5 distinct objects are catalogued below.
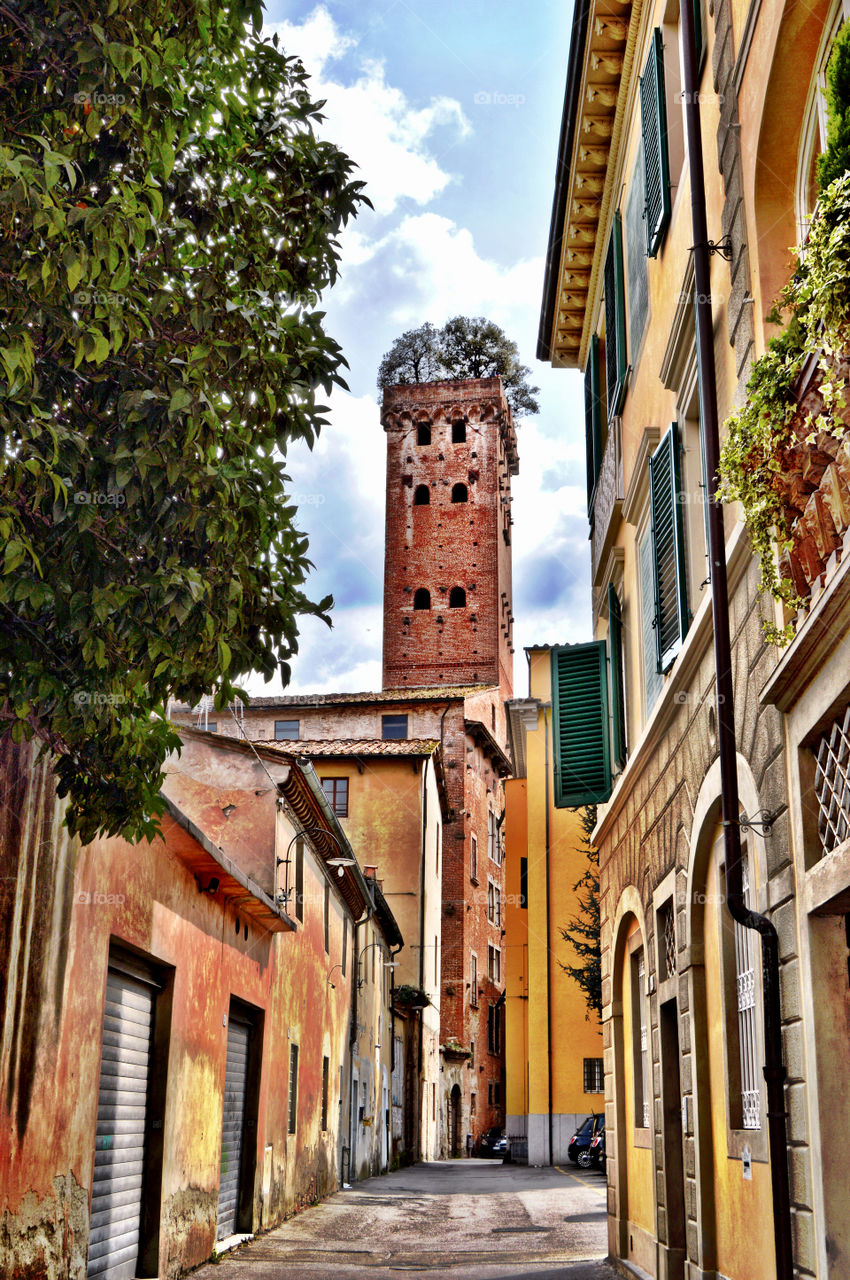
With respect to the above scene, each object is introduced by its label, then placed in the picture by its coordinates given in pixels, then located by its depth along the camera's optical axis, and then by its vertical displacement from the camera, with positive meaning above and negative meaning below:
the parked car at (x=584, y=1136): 26.92 -2.03
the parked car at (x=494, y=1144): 43.47 -3.65
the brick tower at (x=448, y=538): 56.31 +22.43
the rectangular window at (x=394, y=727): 41.78 +9.89
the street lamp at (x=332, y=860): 16.00 +2.64
